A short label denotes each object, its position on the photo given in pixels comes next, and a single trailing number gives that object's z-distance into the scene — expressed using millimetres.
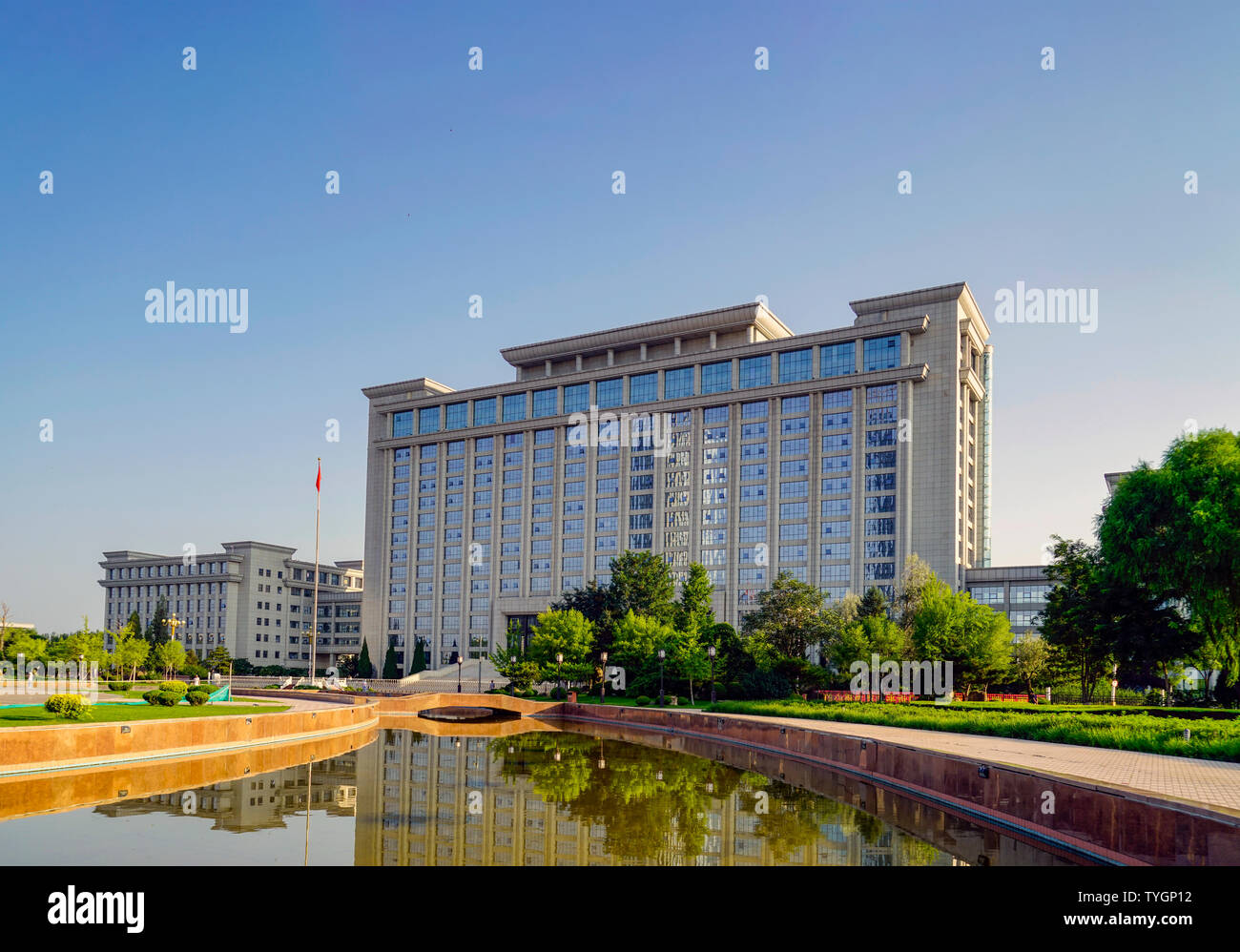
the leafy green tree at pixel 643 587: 76750
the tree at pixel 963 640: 58156
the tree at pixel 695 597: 68688
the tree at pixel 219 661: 111762
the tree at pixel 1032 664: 67625
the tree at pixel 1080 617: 51375
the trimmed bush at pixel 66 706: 29312
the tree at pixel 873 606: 68875
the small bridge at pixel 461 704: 62062
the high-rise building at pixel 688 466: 91188
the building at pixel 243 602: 147375
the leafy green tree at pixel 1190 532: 40438
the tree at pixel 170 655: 86794
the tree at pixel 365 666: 113750
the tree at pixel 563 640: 67500
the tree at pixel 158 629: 125106
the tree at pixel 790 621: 66438
